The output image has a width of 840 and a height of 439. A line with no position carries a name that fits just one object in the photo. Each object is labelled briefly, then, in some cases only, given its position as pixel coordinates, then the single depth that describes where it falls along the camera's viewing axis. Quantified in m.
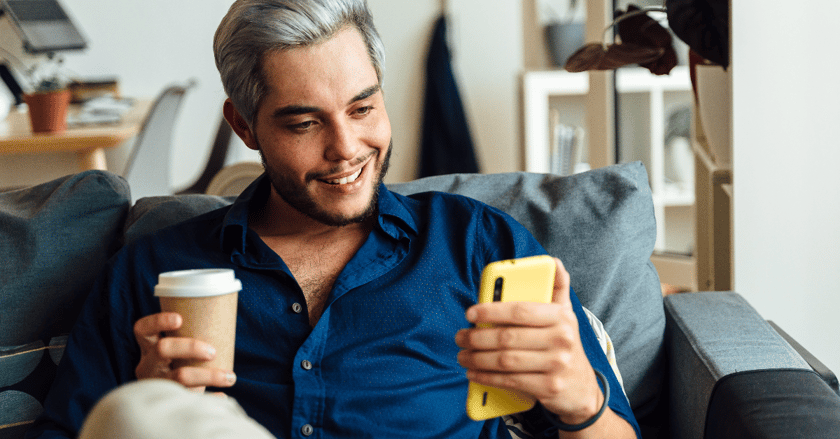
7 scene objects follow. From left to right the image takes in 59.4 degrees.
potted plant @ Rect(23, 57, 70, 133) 2.87
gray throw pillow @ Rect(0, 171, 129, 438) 1.26
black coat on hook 4.56
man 1.07
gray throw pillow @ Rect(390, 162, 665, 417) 1.31
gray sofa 1.26
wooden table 2.80
